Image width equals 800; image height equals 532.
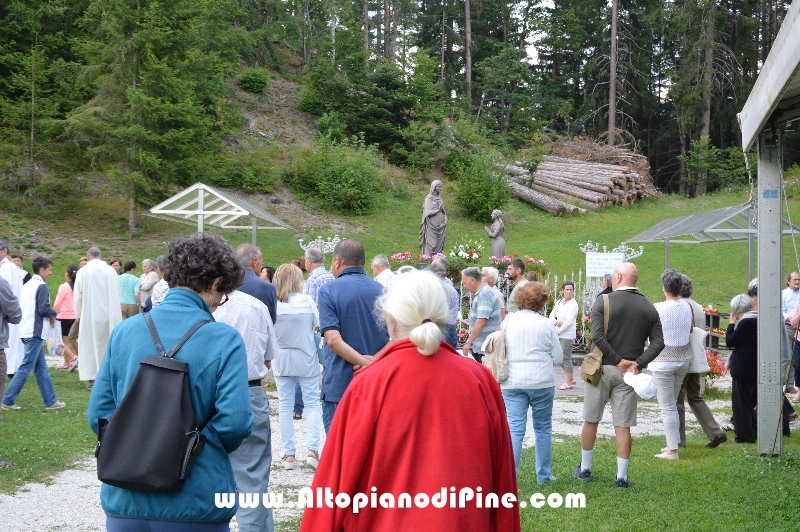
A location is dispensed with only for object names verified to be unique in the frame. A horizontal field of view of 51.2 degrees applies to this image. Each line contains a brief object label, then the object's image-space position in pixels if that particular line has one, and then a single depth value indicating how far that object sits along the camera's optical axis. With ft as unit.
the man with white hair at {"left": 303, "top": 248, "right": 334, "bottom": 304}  26.99
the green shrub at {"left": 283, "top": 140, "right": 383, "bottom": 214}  96.16
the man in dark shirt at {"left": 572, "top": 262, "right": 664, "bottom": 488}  20.79
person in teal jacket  9.30
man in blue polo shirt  18.84
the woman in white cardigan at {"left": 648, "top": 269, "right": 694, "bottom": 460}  24.84
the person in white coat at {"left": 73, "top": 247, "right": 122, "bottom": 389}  35.78
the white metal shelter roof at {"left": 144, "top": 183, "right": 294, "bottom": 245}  44.88
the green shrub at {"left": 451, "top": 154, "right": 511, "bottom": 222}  99.76
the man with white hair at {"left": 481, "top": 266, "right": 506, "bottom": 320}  31.68
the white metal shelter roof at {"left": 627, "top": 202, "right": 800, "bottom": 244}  51.29
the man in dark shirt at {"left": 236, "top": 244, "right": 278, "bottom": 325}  20.13
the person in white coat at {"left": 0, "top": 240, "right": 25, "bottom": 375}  32.22
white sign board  53.67
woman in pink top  44.50
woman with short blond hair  23.44
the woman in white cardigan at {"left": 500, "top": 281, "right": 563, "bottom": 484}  20.24
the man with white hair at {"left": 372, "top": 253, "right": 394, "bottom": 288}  28.27
